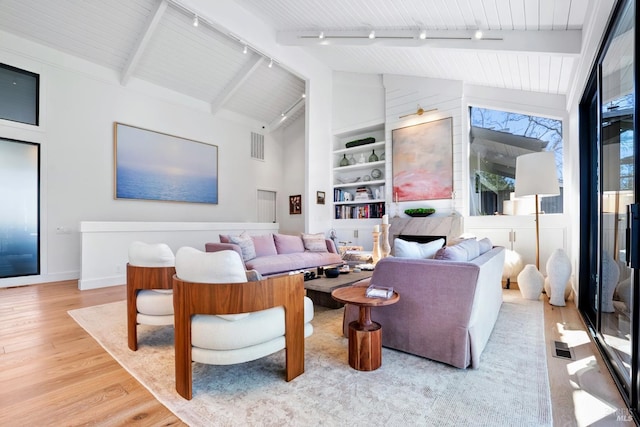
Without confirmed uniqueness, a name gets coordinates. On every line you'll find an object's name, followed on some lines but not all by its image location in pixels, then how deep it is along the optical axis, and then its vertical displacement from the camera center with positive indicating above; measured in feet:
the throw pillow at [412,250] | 7.87 -1.01
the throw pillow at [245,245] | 14.82 -1.53
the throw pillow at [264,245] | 16.21 -1.71
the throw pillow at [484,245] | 9.20 -1.05
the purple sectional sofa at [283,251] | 14.80 -2.12
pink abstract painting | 18.54 +3.30
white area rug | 4.98 -3.39
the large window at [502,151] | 15.65 +3.40
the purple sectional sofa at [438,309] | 6.63 -2.24
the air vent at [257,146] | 27.89 +6.34
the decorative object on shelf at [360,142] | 22.65 +5.39
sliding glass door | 5.38 +0.09
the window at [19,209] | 15.98 +0.37
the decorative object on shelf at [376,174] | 22.63 +2.94
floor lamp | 12.44 +1.51
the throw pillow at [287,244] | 17.28 -1.77
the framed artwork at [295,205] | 28.81 +0.83
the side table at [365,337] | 6.55 -2.72
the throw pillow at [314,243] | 18.00 -1.76
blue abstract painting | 19.66 +3.41
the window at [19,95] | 15.84 +6.48
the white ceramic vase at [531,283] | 12.79 -3.02
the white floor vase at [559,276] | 11.78 -2.52
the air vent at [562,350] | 7.43 -3.55
